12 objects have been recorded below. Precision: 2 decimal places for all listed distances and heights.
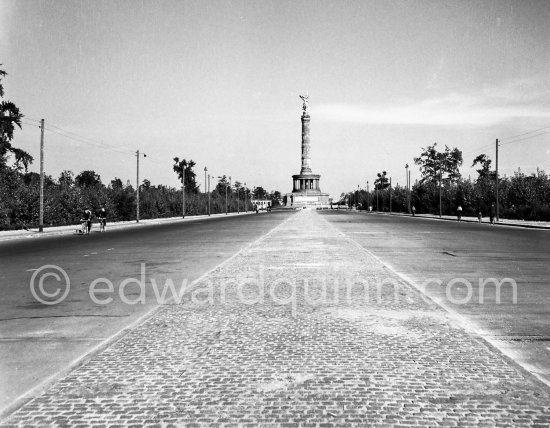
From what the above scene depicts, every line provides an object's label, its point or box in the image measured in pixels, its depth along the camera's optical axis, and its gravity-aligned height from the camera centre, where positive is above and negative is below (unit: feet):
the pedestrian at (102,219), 112.84 -3.83
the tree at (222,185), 553.68 +18.74
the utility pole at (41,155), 109.91 +9.57
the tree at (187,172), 429.79 +24.67
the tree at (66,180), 151.74 +6.38
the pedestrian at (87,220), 101.81 -3.68
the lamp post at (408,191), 263.51 +6.26
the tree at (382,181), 543.80 +23.54
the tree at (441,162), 348.51 +27.57
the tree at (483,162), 354.43 +27.70
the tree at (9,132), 109.91 +14.23
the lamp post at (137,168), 166.61 +10.48
